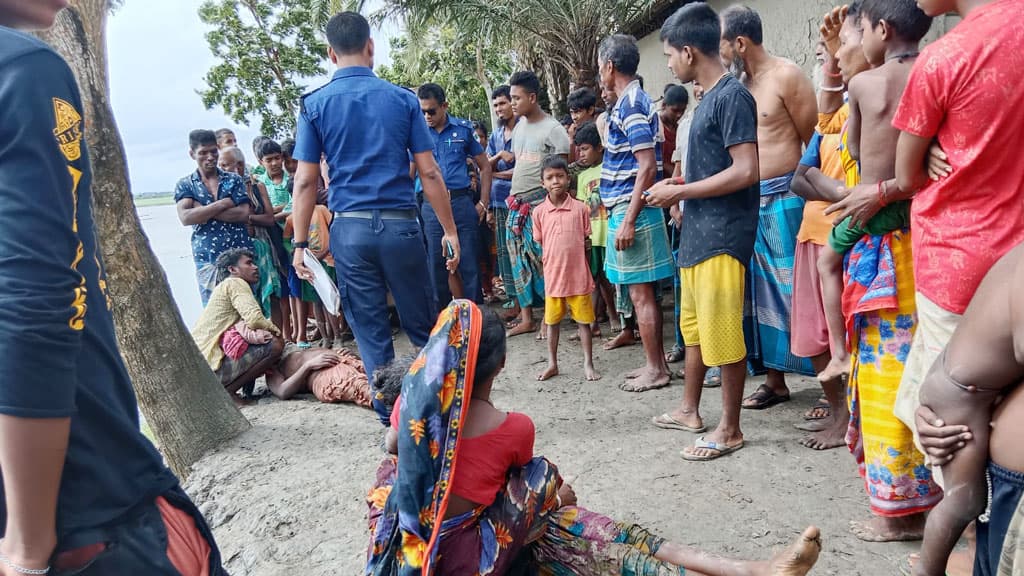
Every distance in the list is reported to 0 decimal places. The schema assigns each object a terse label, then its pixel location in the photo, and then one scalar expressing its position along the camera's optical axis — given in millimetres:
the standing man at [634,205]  3652
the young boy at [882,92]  2018
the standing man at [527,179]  5188
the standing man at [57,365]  868
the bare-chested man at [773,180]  3182
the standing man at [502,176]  5930
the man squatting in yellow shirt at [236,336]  4648
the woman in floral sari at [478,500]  1733
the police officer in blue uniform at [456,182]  5441
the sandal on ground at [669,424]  3242
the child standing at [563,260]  4445
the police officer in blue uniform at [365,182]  3203
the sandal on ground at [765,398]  3541
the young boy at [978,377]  1257
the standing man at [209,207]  5180
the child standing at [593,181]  4793
